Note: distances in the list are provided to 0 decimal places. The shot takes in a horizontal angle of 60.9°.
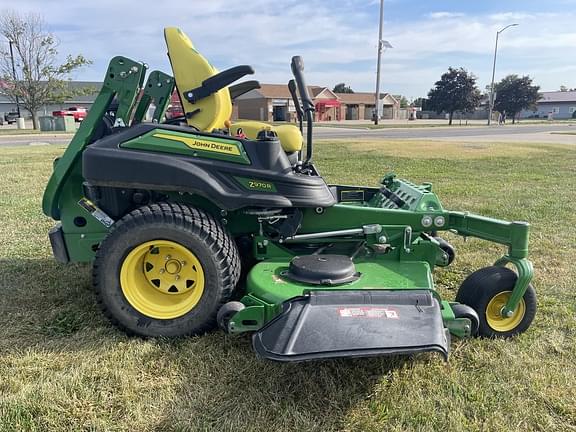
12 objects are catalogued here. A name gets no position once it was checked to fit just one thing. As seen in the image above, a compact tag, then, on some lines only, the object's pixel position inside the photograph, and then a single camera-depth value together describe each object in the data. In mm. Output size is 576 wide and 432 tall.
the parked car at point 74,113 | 30839
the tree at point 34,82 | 30141
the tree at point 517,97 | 56438
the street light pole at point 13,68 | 29731
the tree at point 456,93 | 48062
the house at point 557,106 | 84688
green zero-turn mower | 2350
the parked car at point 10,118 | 43419
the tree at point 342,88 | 86500
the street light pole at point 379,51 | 32031
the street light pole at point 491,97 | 43288
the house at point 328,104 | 52175
